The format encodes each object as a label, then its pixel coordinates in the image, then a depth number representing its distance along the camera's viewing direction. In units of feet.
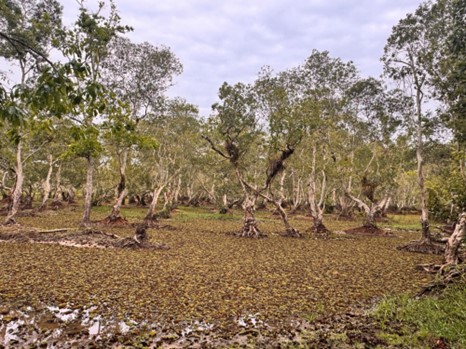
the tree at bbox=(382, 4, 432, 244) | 68.90
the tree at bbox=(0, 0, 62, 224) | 66.08
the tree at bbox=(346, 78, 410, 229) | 93.15
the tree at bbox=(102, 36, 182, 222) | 89.10
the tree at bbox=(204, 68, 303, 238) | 78.95
